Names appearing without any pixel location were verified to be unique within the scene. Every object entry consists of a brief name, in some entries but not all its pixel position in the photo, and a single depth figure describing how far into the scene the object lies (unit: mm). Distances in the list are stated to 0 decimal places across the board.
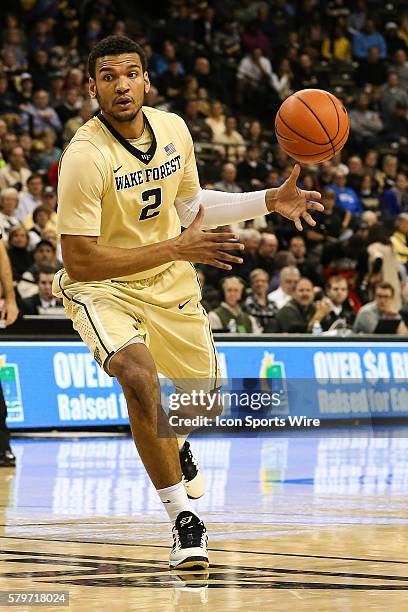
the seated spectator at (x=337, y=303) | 15609
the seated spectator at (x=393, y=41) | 25359
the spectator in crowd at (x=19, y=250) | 14672
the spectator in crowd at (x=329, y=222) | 19031
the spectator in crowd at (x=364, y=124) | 23125
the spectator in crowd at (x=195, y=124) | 20211
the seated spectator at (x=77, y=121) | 18016
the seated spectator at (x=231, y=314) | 14805
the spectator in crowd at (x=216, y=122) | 20594
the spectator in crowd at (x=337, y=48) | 24656
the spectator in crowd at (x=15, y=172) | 16484
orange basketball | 6973
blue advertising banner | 13406
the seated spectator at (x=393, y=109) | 23500
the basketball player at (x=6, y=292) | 9625
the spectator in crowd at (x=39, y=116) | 18188
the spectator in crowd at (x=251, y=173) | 19750
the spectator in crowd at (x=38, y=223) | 15461
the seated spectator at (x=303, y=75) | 23625
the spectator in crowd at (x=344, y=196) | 20344
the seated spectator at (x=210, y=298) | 15656
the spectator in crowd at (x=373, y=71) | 24359
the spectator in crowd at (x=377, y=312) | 15484
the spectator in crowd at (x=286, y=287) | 15812
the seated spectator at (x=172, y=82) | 20781
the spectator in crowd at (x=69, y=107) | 18516
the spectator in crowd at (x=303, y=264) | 17672
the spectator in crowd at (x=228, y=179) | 18500
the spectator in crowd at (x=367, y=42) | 24703
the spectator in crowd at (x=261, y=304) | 15297
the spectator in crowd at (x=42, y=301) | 13930
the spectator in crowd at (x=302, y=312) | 15164
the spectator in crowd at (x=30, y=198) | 16109
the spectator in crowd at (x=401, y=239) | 19078
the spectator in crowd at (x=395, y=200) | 21109
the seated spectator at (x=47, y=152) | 17688
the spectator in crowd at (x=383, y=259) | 16828
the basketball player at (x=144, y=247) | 5797
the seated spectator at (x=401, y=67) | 24078
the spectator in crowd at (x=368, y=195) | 20922
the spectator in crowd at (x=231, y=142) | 20484
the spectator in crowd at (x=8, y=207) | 15273
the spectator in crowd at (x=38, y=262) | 14344
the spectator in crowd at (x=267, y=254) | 17172
